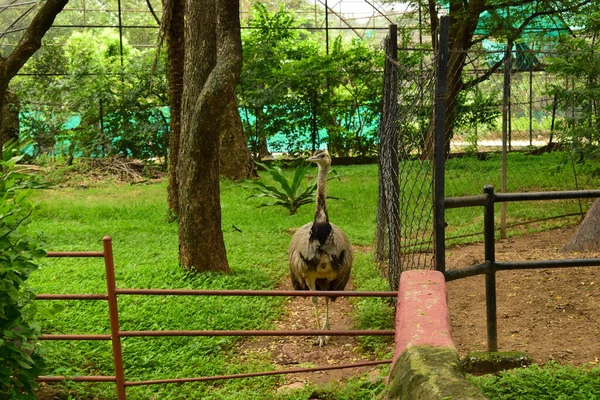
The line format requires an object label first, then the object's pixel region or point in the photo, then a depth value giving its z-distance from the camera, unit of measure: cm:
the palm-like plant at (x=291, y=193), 1175
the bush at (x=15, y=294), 361
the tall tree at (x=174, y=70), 1012
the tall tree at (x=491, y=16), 1286
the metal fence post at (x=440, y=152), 443
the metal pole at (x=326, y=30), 1812
